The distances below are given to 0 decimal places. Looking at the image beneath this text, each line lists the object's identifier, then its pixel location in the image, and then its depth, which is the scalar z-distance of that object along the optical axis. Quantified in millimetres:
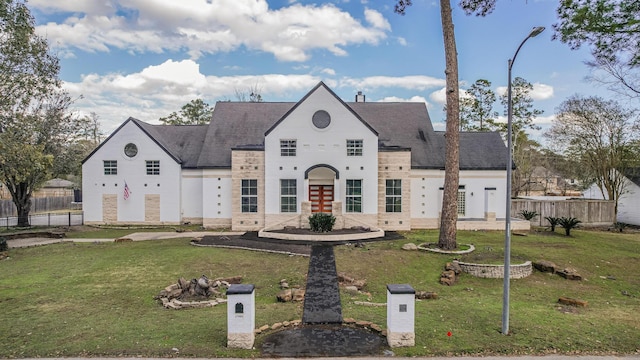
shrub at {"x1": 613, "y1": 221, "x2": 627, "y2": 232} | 28134
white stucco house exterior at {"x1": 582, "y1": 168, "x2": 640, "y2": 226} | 31266
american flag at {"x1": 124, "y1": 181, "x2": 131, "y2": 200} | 26172
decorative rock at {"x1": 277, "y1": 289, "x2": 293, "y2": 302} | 10898
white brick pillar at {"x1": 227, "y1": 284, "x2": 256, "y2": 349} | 7488
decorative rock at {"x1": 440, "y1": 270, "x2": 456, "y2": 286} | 13233
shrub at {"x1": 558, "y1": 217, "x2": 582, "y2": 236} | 22484
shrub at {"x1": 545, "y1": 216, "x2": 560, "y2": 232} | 23691
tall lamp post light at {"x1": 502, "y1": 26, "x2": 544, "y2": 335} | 8375
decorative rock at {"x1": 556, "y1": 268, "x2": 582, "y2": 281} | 13892
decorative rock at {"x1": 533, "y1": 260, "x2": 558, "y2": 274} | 14599
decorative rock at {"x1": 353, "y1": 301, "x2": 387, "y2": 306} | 10602
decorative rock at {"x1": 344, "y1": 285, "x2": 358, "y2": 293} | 11912
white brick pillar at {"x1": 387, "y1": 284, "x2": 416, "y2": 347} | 7602
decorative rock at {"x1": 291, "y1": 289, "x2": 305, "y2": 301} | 10977
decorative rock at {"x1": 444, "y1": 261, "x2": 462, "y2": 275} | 14312
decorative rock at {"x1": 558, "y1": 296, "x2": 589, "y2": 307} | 10797
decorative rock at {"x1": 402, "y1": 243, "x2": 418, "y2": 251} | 17500
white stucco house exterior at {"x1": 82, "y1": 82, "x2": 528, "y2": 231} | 23859
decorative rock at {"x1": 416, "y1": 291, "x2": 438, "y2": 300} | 11469
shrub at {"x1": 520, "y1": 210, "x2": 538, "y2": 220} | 25281
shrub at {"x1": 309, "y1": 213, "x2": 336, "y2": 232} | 20828
